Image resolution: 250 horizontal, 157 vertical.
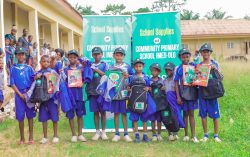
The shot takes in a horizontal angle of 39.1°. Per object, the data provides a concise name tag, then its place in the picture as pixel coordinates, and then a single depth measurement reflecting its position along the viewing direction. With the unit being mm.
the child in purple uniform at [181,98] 6305
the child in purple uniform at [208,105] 6156
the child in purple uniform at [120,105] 6543
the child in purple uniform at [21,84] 6086
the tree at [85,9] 55794
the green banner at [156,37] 7578
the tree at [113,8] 60131
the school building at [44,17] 13182
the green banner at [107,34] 7605
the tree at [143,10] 55062
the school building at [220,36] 28878
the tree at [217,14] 56050
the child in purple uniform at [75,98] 6438
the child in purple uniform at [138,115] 6453
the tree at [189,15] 49375
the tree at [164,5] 56594
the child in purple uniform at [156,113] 6438
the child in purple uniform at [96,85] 6535
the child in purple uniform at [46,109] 6250
